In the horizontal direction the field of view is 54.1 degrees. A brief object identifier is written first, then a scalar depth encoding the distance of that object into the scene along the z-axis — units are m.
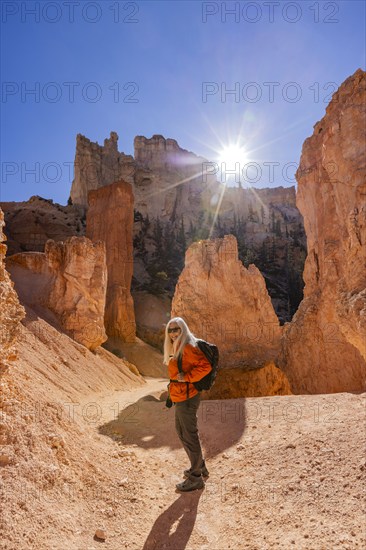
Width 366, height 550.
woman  3.80
